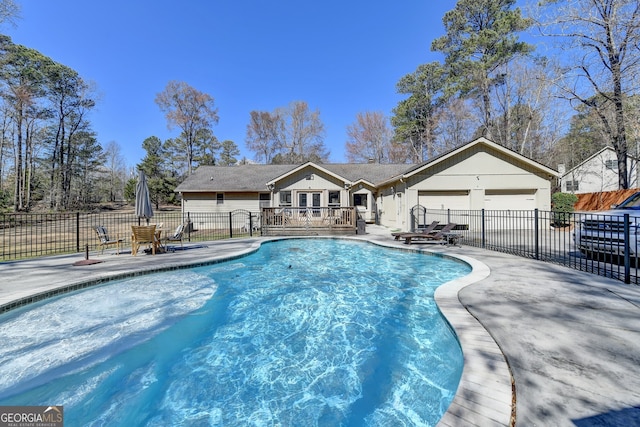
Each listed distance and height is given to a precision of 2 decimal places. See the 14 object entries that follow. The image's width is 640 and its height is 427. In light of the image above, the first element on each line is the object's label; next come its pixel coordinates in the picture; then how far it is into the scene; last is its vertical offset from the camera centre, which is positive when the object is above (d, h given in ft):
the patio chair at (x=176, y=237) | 33.74 -3.16
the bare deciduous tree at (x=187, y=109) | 108.99 +44.89
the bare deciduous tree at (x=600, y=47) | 43.21 +28.43
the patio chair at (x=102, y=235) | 31.49 -2.54
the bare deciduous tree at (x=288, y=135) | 123.13 +36.95
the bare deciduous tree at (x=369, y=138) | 116.88 +32.89
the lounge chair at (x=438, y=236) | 35.76 -3.51
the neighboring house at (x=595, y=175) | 89.45 +11.97
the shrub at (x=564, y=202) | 58.34 +1.49
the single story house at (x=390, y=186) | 51.03 +5.58
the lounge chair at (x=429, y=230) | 38.44 -2.96
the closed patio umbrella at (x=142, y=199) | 32.91 +1.79
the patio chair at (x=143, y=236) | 30.68 -2.66
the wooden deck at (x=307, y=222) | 49.98 -1.92
